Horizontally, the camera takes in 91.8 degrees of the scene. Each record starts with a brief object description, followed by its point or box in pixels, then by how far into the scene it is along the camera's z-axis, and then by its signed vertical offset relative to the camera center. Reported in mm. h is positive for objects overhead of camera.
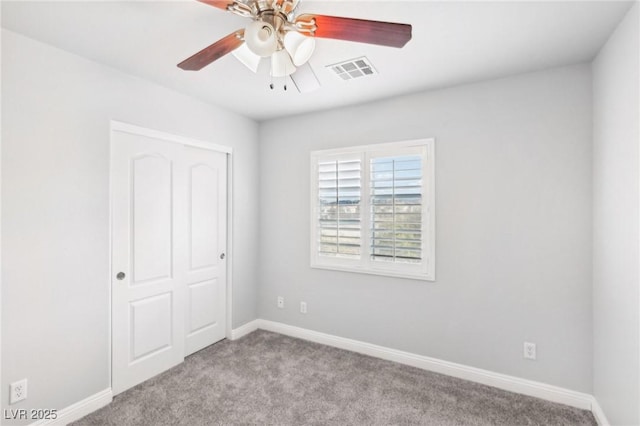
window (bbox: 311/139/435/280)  2848 +33
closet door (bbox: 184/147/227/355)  3104 -367
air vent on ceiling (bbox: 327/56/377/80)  2307 +1119
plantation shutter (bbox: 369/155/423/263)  2871 +34
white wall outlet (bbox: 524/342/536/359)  2416 -1080
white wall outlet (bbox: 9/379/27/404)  1873 -1091
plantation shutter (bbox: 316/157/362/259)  3203 +49
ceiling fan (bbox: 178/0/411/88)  1292 +808
